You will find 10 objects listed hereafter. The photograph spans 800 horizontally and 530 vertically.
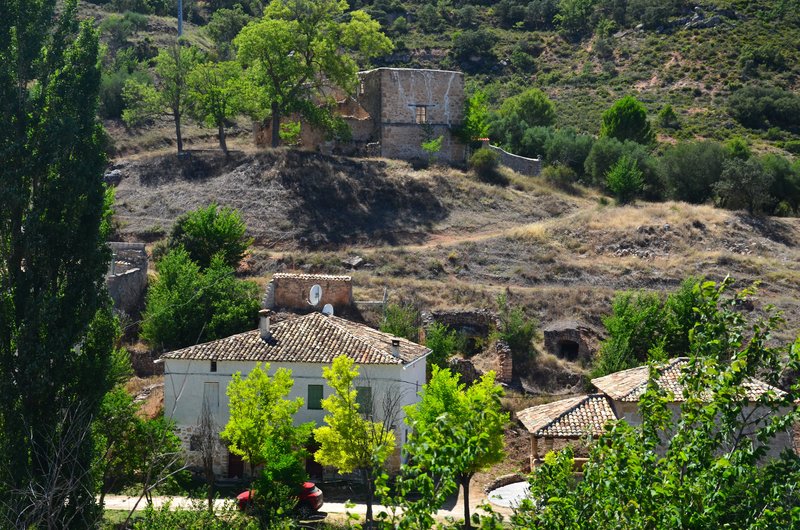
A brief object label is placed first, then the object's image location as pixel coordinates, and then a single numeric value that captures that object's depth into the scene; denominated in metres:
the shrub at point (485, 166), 57.53
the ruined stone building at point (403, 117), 58.47
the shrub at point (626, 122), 71.25
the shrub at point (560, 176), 59.59
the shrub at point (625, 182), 56.75
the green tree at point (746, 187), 54.31
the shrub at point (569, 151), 63.25
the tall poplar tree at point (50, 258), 21.03
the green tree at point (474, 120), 59.09
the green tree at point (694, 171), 56.94
